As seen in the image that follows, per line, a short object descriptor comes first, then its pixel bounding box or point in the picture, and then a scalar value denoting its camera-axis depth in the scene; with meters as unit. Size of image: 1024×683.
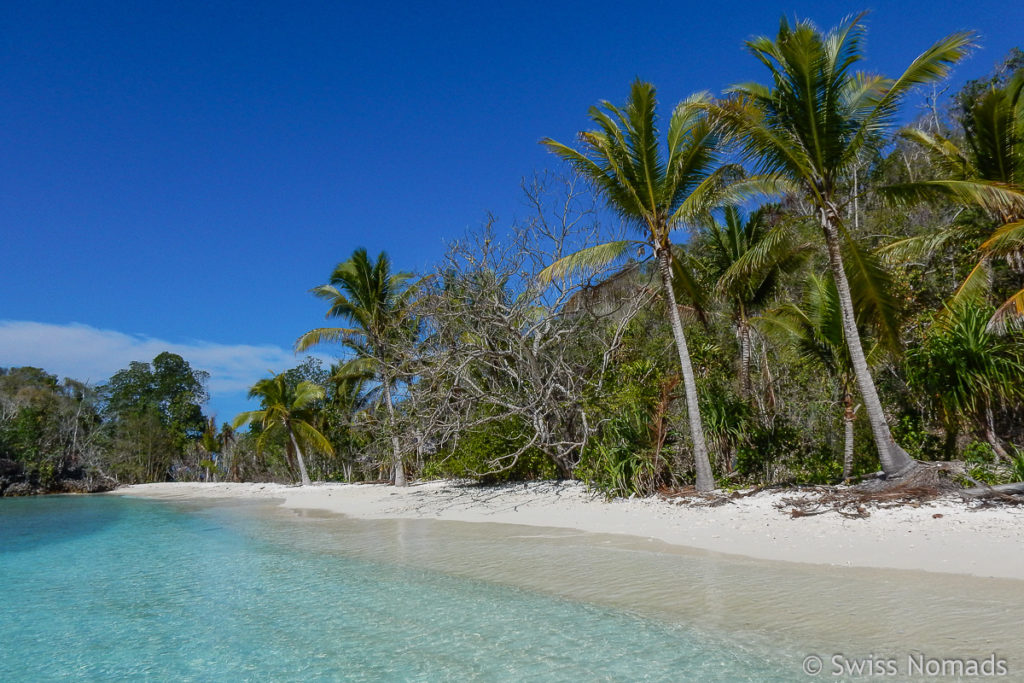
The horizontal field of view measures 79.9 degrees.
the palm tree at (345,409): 23.19
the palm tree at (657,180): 10.74
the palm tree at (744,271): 12.17
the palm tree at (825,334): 9.93
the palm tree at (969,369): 8.41
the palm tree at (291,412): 24.28
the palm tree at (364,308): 20.21
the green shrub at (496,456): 14.97
